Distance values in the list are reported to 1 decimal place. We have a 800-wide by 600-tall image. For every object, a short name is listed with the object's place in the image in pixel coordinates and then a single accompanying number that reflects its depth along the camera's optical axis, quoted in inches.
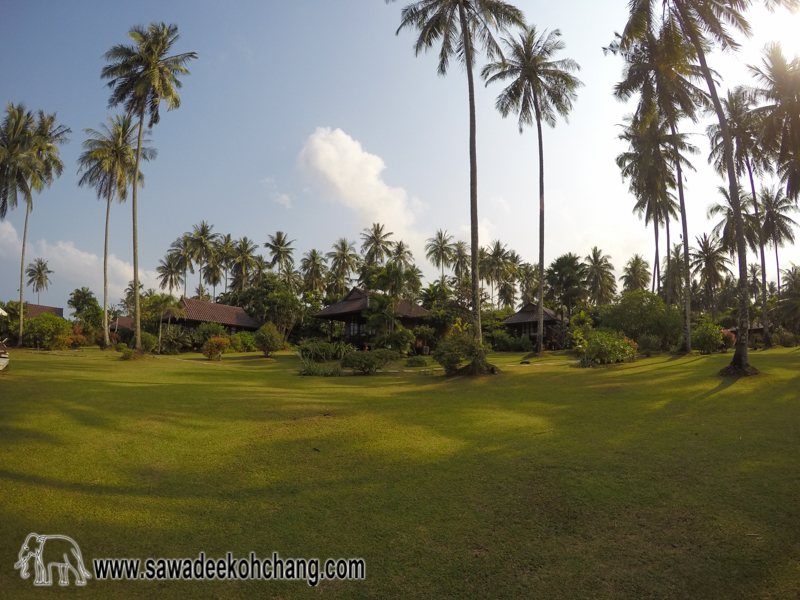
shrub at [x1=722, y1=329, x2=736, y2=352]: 1051.3
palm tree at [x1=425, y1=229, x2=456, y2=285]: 2461.9
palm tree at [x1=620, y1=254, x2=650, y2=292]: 2696.9
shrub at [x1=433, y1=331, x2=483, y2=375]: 691.1
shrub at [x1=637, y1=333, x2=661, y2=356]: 1054.1
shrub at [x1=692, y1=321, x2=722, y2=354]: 990.4
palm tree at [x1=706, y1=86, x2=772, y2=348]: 941.2
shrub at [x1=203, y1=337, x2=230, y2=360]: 1170.0
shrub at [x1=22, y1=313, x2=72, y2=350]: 1299.2
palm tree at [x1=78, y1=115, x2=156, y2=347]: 1326.3
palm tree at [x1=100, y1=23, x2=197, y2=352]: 988.6
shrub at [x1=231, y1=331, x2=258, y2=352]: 1557.6
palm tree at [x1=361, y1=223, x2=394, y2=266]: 2343.8
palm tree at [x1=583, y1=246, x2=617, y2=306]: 2541.8
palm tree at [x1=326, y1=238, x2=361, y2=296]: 2361.0
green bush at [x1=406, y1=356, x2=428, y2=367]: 928.3
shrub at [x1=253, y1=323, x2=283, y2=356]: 1279.5
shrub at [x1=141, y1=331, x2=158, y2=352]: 1290.6
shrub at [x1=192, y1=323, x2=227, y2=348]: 1550.2
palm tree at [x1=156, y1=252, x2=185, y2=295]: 2613.2
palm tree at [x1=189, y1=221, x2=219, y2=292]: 2471.7
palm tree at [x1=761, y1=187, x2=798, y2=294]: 1406.3
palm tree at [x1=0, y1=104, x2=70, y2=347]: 1300.4
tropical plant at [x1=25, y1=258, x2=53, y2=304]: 3656.5
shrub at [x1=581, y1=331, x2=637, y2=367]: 810.2
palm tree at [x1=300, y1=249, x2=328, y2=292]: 2559.1
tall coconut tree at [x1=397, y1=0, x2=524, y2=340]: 760.3
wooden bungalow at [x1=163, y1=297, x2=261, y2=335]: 1787.6
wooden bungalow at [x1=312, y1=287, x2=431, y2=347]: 1471.5
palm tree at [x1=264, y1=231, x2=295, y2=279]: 2479.1
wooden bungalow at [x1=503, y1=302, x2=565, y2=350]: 1679.3
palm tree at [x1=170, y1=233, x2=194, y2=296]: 2488.9
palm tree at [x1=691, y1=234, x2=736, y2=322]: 2018.9
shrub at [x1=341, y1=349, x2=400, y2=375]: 777.6
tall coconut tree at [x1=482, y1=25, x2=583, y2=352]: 1019.9
